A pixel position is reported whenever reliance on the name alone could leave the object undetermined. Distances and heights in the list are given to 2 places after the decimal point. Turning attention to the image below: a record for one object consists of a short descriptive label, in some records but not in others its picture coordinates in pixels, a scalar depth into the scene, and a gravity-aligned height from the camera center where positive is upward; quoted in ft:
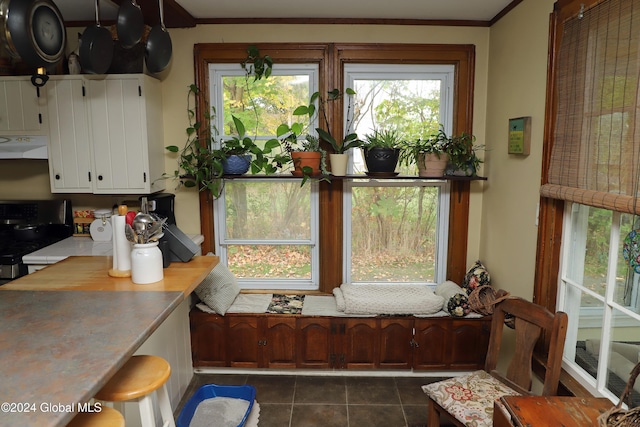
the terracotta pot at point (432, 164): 10.85 +0.04
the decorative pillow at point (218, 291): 10.43 -2.96
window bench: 10.39 -4.08
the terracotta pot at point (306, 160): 10.71 +0.14
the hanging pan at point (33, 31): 5.68 +1.80
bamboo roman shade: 5.86 +0.82
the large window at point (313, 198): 11.09 -0.85
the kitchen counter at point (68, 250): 9.43 -1.85
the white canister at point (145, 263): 6.26 -1.37
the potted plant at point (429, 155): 10.85 +0.26
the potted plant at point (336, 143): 10.88 +0.56
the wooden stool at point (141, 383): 5.07 -2.55
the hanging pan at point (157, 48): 7.68 +2.05
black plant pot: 10.65 +0.16
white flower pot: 10.89 +0.07
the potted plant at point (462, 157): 10.73 +0.21
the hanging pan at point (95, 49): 7.07 +1.88
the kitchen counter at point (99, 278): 6.15 -1.64
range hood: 10.28 +0.47
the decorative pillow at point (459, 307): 10.23 -3.22
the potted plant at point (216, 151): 10.91 +0.36
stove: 10.81 -1.35
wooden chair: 6.78 -3.59
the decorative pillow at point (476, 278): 10.66 -2.69
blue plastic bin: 9.16 -4.76
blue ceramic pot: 10.93 +0.05
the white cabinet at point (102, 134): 10.32 +0.76
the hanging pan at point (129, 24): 6.82 +2.20
